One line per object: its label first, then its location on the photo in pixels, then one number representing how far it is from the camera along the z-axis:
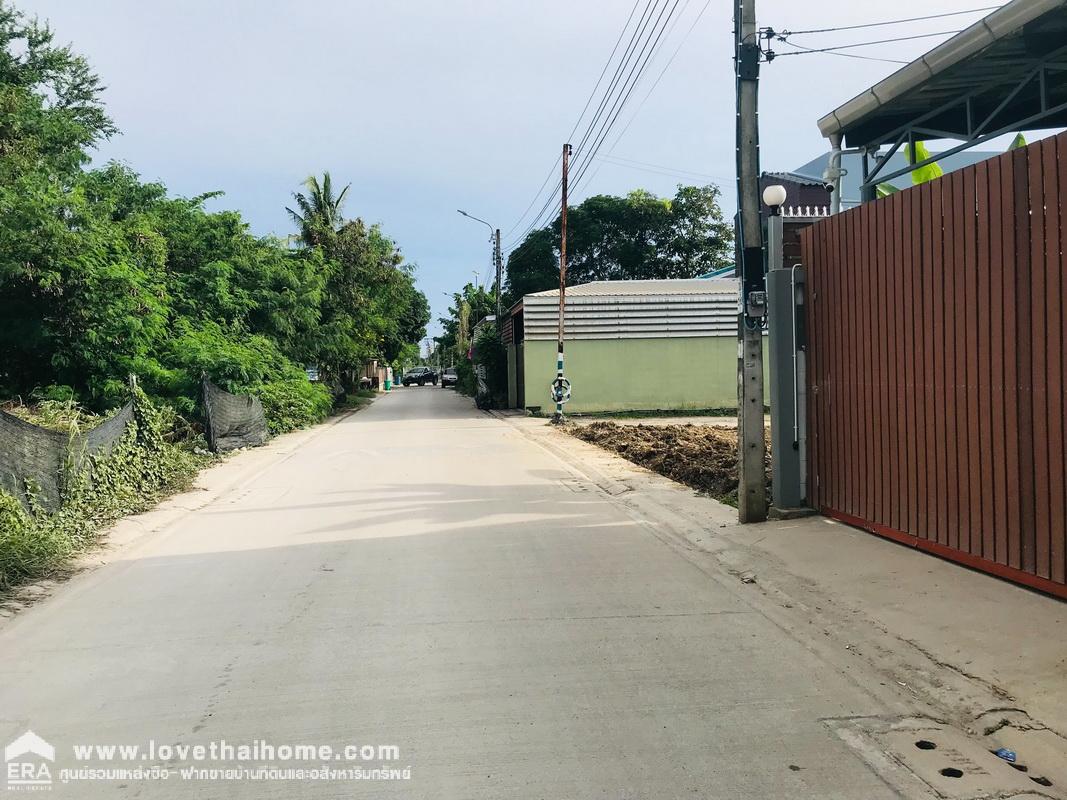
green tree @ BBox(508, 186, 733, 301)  54.66
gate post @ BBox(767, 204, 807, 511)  9.33
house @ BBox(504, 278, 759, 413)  29.73
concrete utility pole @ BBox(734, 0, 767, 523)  9.19
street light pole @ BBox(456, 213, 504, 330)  43.00
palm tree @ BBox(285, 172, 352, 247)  38.84
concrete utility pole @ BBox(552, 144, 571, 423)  25.53
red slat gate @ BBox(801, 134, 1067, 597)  6.02
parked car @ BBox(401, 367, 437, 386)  95.62
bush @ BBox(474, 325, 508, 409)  36.97
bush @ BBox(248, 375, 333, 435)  23.83
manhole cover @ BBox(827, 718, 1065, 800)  3.70
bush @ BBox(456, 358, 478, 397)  49.97
